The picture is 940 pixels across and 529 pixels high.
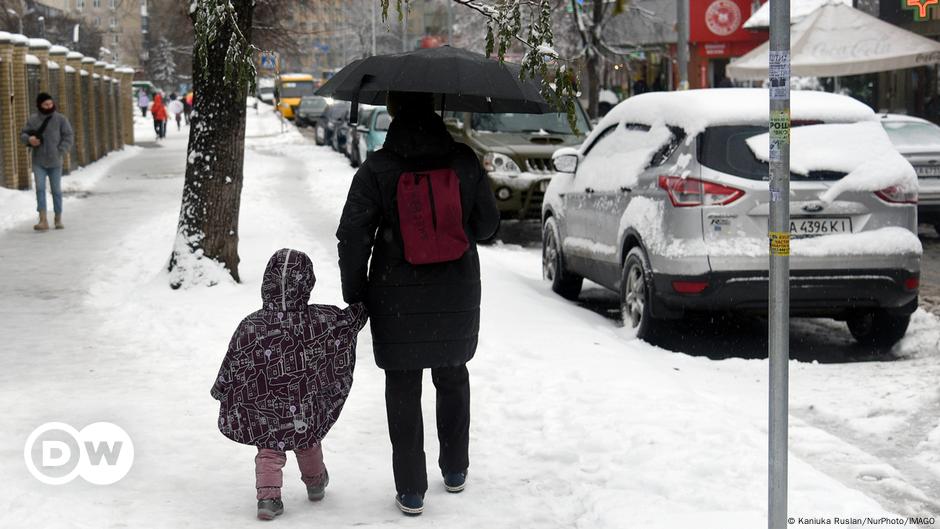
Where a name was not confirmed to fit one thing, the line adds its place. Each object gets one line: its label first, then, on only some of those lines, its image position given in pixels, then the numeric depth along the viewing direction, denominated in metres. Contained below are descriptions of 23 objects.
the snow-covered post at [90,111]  32.44
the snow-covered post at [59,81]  27.33
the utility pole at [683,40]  24.79
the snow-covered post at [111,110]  38.06
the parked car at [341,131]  35.49
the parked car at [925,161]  15.43
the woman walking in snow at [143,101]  70.06
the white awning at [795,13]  34.03
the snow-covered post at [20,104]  22.44
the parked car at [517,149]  15.35
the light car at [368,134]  26.03
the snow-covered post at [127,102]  42.50
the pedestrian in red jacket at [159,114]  48.31
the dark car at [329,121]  39.12
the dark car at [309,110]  64.75
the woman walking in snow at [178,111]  61.47
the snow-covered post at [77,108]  30.20
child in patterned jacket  4.94
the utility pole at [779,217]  3.96
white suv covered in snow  8.29
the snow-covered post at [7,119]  21.69
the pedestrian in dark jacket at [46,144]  16.11
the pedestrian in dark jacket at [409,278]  4.95
